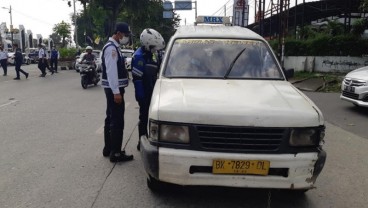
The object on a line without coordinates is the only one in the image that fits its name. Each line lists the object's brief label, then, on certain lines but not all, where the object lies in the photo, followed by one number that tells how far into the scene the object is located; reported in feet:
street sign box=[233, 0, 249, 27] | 90.94
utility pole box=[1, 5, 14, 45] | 185.06
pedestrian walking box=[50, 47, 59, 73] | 78.10
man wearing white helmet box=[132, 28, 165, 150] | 17.61
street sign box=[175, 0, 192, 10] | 124.30
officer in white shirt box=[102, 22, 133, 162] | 16.46
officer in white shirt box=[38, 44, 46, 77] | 68.44
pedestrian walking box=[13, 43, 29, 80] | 61.21
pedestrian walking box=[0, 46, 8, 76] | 66.69
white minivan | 11.48
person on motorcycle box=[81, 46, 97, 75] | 50.60
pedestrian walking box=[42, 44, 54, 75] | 70.28
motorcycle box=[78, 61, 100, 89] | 49.65
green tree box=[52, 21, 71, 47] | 214.07
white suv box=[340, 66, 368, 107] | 30.17
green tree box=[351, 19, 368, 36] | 59.57
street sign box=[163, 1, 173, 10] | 124.57
